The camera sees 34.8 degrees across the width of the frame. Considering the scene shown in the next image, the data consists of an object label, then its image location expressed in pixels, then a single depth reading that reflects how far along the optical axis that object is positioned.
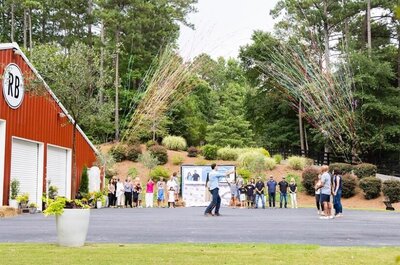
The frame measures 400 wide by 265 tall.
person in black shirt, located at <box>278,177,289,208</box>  31.13
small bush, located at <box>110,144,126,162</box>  47.69
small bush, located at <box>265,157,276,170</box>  43.62
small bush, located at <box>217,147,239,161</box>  48.03
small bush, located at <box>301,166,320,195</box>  38.16
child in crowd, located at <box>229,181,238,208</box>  32.97
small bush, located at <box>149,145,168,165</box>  46.72
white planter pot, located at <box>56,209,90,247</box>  11.38
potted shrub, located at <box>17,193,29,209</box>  24.47
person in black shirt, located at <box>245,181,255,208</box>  31.97
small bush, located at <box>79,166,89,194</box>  33.03
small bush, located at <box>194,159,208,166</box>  45.21
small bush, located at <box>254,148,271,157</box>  47.52
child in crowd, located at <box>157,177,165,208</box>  33.34
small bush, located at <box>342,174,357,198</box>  36.66
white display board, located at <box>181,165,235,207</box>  35.62
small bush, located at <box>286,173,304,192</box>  39.88
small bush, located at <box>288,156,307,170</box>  44.22
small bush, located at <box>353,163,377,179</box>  38.22
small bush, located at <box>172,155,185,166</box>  46.50
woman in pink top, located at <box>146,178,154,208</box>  32.19
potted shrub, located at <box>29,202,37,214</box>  25.17
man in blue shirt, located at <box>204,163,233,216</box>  20.17
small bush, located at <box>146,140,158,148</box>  49.50
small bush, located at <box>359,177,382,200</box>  35.53
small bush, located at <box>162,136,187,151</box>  51.56
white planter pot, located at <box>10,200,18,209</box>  24.53
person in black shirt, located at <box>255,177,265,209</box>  30.95
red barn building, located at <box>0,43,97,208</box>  24.41
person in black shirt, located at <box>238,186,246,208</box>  32.28
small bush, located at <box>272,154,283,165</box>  46.59
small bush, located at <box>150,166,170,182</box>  42.44
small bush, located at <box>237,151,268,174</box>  42.44
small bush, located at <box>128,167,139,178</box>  44.66
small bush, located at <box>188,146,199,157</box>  48.78
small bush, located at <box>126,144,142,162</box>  47.94
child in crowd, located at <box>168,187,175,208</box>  32.47
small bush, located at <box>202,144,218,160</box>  47.69
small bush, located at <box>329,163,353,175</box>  38.98
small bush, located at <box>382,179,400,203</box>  34.62
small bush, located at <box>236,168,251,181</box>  41.03
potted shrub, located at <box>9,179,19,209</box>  24.53
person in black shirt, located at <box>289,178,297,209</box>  30.92
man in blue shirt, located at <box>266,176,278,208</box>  31.66
